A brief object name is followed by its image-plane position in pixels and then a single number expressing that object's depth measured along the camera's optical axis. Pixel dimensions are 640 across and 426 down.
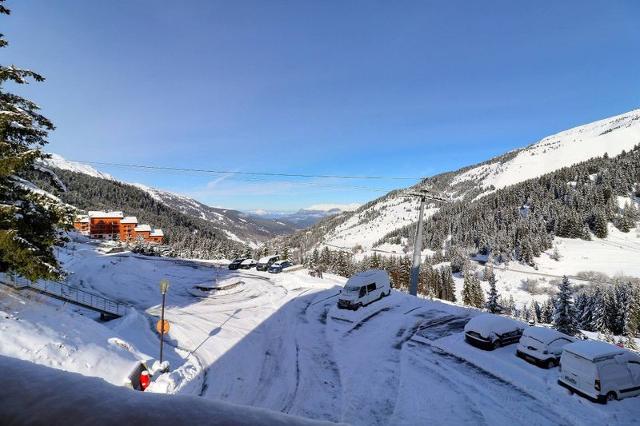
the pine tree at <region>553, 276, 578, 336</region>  43.44
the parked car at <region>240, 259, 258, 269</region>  51.97
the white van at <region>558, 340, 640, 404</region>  12.05
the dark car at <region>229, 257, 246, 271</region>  50.69
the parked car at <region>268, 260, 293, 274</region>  46.25
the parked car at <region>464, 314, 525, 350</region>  17.12
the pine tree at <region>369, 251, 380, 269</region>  89.12
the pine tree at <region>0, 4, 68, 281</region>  13.39
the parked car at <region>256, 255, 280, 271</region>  49.41
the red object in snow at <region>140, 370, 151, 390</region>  12.62
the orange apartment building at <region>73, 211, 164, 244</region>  117.75
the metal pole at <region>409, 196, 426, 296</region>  31.30
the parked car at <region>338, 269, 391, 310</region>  25.82
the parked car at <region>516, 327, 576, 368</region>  14.95
